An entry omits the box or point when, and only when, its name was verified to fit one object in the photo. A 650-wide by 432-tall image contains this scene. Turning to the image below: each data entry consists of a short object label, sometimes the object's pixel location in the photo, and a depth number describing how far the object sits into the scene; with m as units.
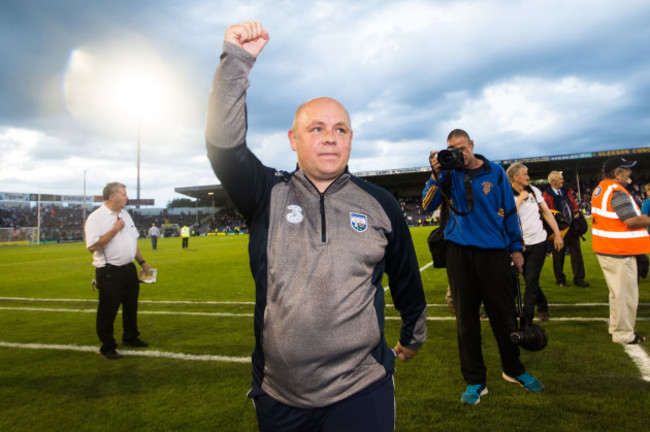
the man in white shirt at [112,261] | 5.12
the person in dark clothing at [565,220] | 8.02
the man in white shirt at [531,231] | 5.59
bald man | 1.54
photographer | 3.54
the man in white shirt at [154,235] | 25.34
